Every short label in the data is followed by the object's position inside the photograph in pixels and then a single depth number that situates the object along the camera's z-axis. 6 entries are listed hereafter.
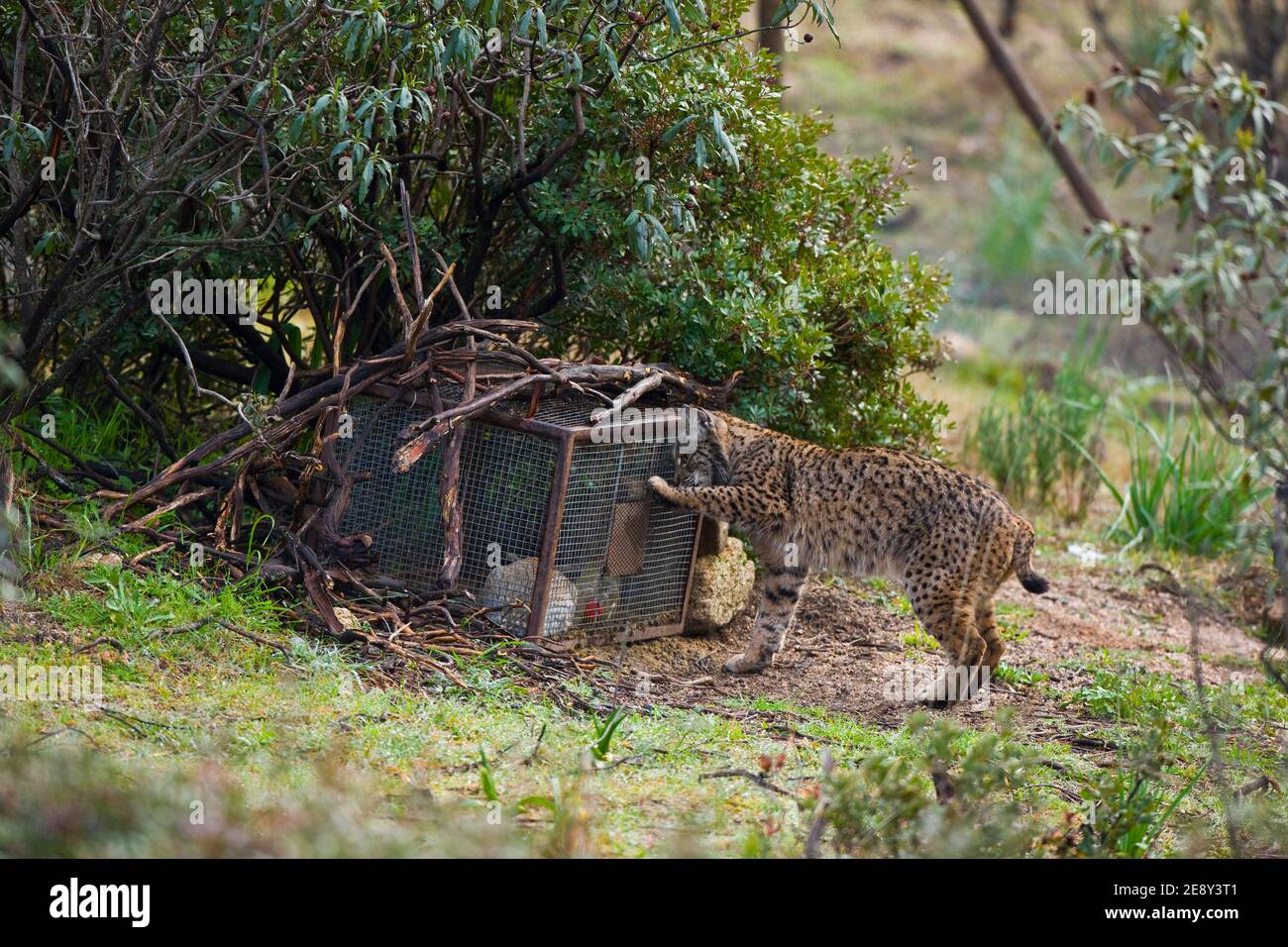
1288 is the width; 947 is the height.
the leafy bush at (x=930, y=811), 8.19
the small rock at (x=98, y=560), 12.01
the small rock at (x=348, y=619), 11.98
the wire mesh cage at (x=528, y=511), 12.67
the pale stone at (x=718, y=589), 14.46
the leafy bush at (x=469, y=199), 12.53
